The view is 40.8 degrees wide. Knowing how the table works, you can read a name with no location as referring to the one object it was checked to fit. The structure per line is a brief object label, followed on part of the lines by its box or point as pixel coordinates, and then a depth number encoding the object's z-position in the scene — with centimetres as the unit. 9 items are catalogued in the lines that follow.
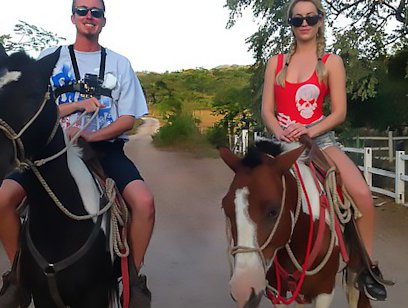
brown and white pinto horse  302
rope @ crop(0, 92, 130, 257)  273
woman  401
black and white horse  279
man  356
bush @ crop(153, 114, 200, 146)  2952
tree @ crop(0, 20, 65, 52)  1291
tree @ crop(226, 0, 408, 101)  1314
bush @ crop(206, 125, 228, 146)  2809
